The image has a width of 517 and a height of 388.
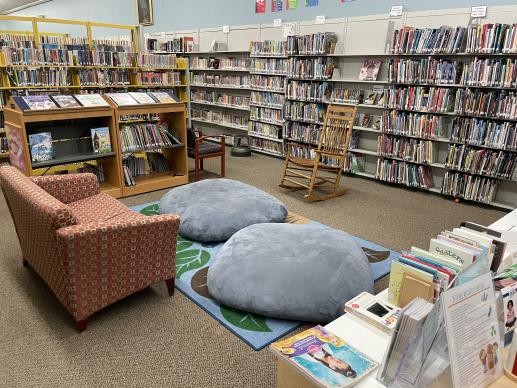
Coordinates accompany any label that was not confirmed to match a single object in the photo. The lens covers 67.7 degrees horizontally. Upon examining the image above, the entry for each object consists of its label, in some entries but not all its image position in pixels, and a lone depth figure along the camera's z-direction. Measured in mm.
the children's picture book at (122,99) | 4531
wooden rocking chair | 4793
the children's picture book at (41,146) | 4059
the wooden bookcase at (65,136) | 3973
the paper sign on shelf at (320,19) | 6004
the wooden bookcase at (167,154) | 4625
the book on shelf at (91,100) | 4293
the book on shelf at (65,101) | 4148
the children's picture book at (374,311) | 1496
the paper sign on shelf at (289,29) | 6439
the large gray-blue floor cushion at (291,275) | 2387
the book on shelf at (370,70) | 5332
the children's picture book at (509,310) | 1359
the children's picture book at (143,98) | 4707
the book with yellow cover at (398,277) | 1513
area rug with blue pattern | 2357
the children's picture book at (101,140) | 4402
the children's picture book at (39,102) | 3975
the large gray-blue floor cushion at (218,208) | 3463
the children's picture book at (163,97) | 4902
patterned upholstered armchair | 2129
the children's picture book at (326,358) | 1225
